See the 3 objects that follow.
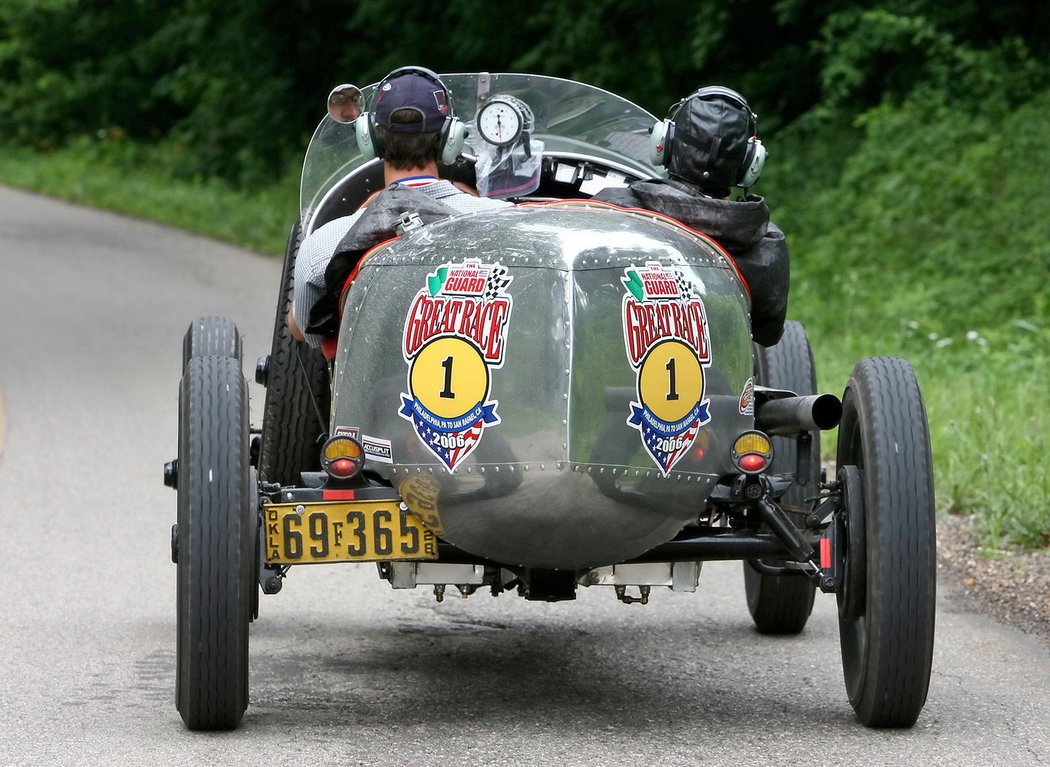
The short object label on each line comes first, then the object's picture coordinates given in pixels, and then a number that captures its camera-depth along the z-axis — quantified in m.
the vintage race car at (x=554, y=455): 8.82
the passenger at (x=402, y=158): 10.44
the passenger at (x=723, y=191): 10.16
